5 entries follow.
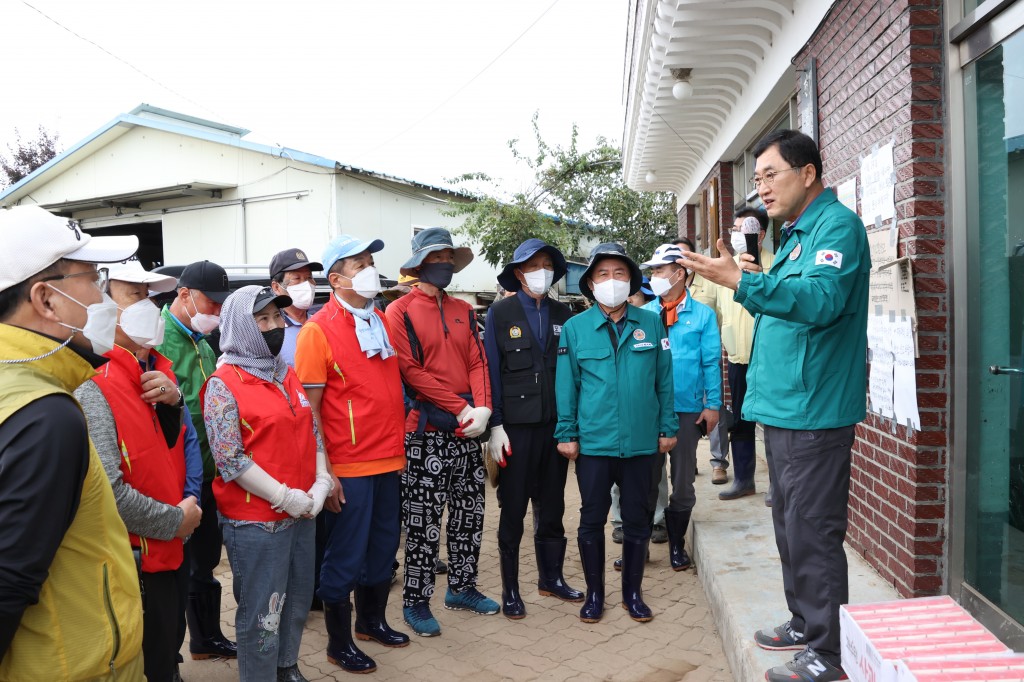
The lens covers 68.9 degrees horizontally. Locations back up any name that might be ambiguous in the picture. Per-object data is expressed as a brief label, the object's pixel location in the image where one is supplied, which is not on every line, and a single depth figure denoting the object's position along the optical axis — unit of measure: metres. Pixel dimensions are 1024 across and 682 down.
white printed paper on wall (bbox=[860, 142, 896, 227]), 3.82
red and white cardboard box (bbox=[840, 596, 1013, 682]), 2.43
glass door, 3.16
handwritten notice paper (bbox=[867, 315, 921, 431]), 3.61
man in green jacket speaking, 2.86
